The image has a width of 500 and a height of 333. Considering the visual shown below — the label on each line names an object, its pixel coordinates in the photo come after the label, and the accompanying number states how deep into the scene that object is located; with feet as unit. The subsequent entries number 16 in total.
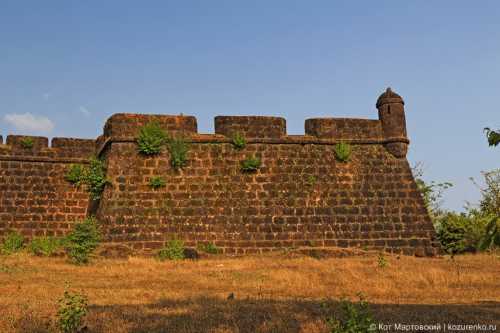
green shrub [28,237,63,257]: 49.29
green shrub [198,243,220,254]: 50.44
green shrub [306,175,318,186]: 55.61
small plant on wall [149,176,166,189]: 52.75
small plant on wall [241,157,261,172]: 55.01
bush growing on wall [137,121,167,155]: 53.78
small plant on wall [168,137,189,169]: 54.08
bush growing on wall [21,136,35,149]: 59.52
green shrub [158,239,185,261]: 47.47
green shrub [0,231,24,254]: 53.14
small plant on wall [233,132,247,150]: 56.07
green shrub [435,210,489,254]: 56.18
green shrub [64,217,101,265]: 42.39
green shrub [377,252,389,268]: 39.51
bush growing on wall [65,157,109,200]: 55.31
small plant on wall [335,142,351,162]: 57.21
